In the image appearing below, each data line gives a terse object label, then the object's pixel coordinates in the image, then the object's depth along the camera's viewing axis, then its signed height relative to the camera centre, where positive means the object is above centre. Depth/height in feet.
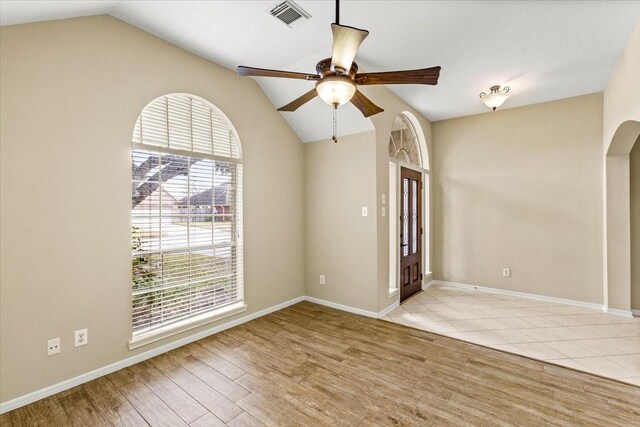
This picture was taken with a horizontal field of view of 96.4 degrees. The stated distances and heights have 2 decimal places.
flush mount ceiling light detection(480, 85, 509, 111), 12.04 +5.03
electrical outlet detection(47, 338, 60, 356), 7.04 -3.19
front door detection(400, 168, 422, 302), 14.08 -0.92
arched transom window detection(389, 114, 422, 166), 13.98 +3.84
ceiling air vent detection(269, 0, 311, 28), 7.33 +5.42
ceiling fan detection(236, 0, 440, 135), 5.57 +3.04
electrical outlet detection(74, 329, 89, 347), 7.46 -3.15
